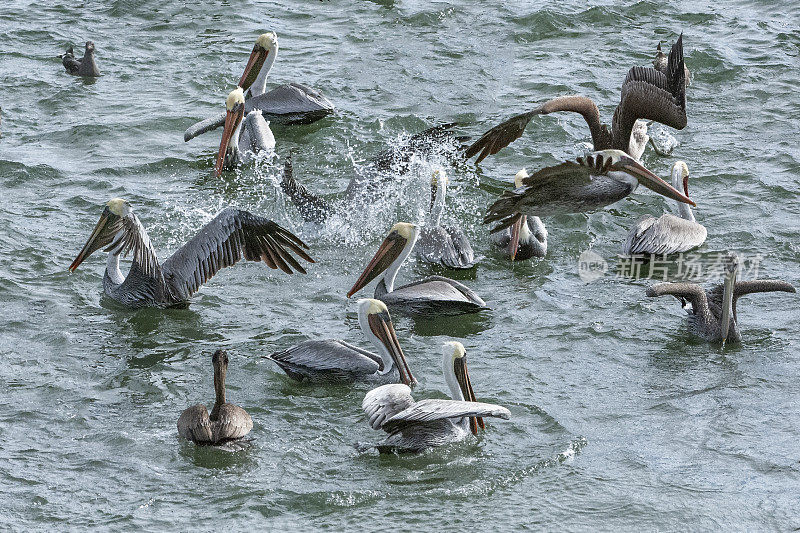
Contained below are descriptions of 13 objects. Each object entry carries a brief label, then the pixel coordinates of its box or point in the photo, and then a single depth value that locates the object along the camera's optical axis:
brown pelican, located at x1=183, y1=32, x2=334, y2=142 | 20.05
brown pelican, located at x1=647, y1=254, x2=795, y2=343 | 13.40
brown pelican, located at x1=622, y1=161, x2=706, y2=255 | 15.77
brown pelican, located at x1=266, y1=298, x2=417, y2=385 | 12.32
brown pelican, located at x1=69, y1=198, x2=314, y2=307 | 14.33
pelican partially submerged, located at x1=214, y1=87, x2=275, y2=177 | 18.64
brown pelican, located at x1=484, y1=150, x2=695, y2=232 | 13.32
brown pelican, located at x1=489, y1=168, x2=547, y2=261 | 15.55
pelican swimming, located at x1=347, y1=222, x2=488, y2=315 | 14.04
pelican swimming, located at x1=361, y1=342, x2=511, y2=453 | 10.92
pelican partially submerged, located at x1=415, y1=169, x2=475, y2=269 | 15.46
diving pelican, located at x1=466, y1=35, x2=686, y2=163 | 15.99
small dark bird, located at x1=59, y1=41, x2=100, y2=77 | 21.20
